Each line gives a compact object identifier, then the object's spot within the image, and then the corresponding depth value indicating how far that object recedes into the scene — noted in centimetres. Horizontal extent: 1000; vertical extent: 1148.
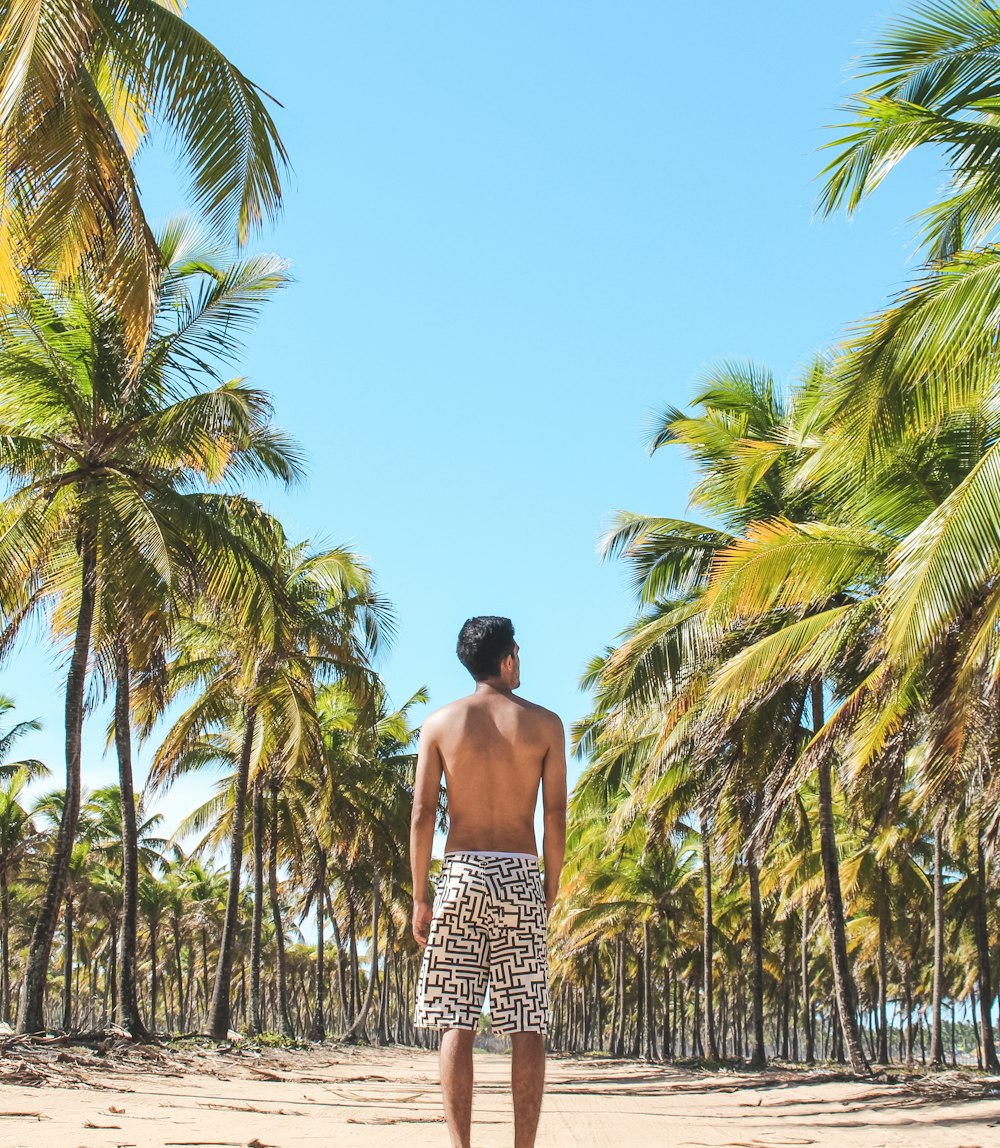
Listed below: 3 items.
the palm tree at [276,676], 1786
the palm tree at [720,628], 1501
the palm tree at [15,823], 3503
